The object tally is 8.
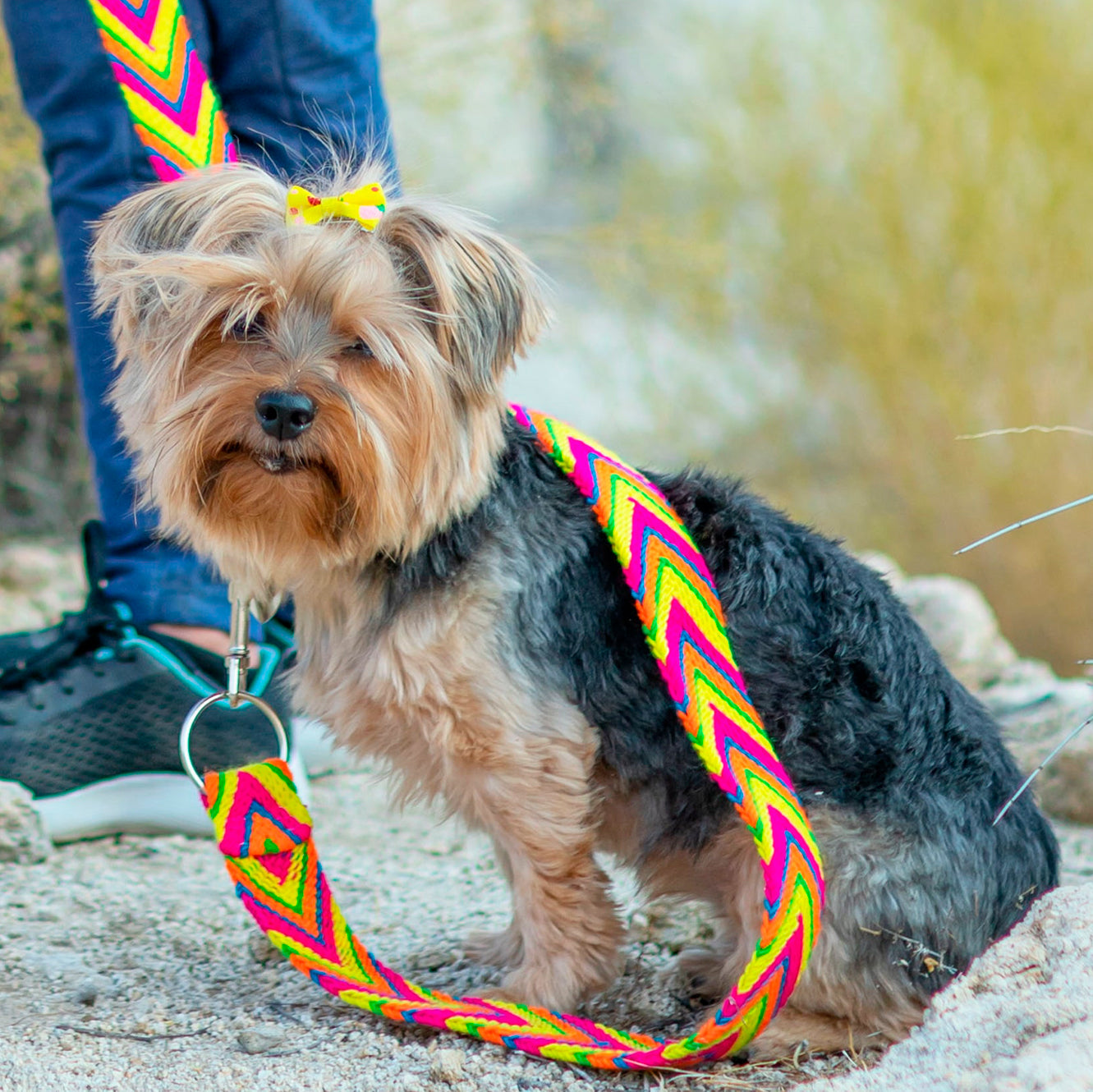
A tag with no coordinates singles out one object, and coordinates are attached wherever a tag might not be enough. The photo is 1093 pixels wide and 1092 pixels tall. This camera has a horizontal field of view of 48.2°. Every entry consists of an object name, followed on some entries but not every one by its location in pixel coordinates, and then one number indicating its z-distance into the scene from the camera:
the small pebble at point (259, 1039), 2.49
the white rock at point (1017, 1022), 1.89
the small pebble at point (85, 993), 2.70
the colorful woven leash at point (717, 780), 2.37
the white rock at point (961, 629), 5.71
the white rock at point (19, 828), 3.41
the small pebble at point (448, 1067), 2.36
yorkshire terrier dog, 2.53
